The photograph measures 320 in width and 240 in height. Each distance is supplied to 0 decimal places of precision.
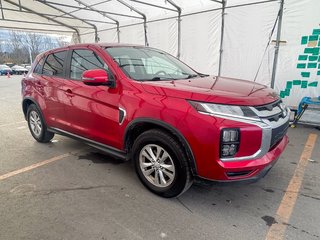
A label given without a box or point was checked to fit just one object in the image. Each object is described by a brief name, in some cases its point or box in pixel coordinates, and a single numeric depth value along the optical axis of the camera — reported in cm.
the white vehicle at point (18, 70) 3634
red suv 237
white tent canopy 650
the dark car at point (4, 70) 3338
